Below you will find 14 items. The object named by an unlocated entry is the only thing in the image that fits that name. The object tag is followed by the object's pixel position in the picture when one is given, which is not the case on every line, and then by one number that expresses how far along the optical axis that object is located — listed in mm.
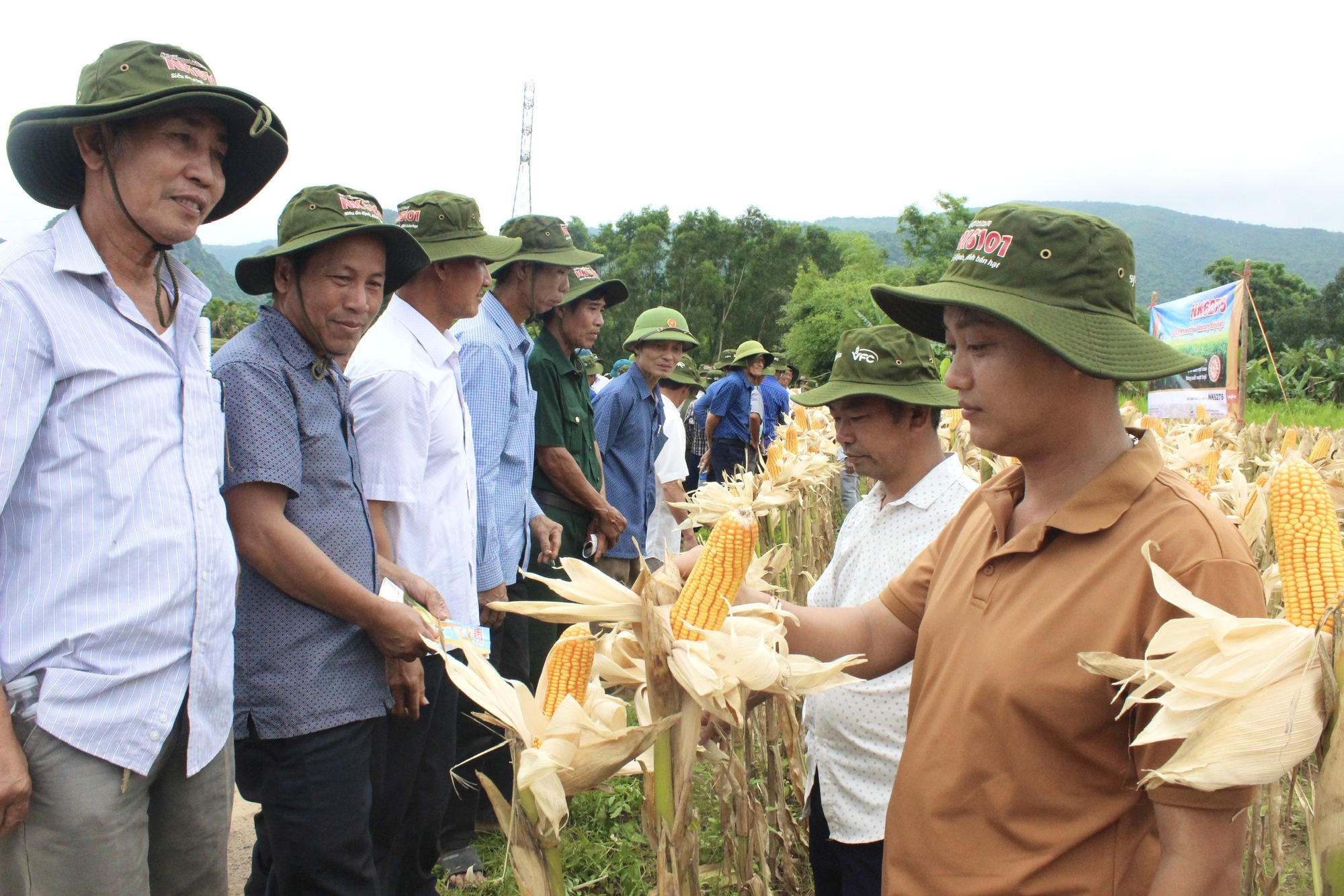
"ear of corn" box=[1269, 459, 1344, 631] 1255
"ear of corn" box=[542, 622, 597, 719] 1546
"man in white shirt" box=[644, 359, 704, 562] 5945
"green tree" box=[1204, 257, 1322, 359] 55531
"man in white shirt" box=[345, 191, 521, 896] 2680
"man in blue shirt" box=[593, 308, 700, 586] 5098
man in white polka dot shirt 2164
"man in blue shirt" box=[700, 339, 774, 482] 8930
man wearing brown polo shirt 1237
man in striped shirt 1646
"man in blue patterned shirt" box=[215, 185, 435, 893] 2150
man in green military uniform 4254
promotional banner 7805
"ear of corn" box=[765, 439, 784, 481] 5198
